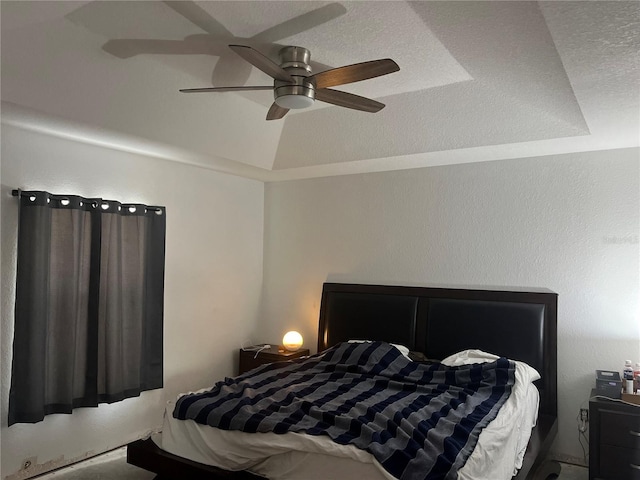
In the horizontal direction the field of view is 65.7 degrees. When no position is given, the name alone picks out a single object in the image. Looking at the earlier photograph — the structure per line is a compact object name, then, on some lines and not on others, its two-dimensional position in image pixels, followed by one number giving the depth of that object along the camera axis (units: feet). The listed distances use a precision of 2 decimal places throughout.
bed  8.13
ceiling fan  7.32
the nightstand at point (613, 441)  9.74
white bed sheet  7.45
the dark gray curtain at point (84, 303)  10.23
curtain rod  10.29
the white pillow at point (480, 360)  10.90
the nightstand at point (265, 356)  14.84
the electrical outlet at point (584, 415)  11.60
